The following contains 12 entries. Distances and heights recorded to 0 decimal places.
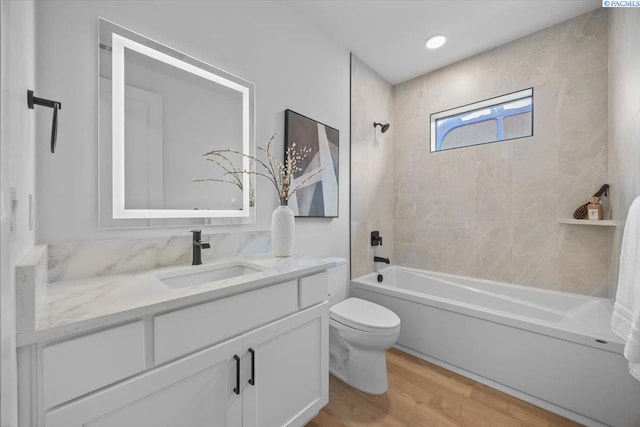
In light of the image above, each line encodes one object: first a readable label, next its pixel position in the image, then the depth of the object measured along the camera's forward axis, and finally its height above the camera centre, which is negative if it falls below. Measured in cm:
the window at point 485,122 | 232 +89
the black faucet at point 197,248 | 129 -18
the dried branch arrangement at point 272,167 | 155 +30
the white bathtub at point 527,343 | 139 -85
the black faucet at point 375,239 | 275 -29
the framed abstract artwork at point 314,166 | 191 +38
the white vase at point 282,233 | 154 -12
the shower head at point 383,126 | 275 +92
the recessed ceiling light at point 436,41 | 227 +153
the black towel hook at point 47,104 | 75 +33
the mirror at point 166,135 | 114 +40
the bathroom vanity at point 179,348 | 63 -43
